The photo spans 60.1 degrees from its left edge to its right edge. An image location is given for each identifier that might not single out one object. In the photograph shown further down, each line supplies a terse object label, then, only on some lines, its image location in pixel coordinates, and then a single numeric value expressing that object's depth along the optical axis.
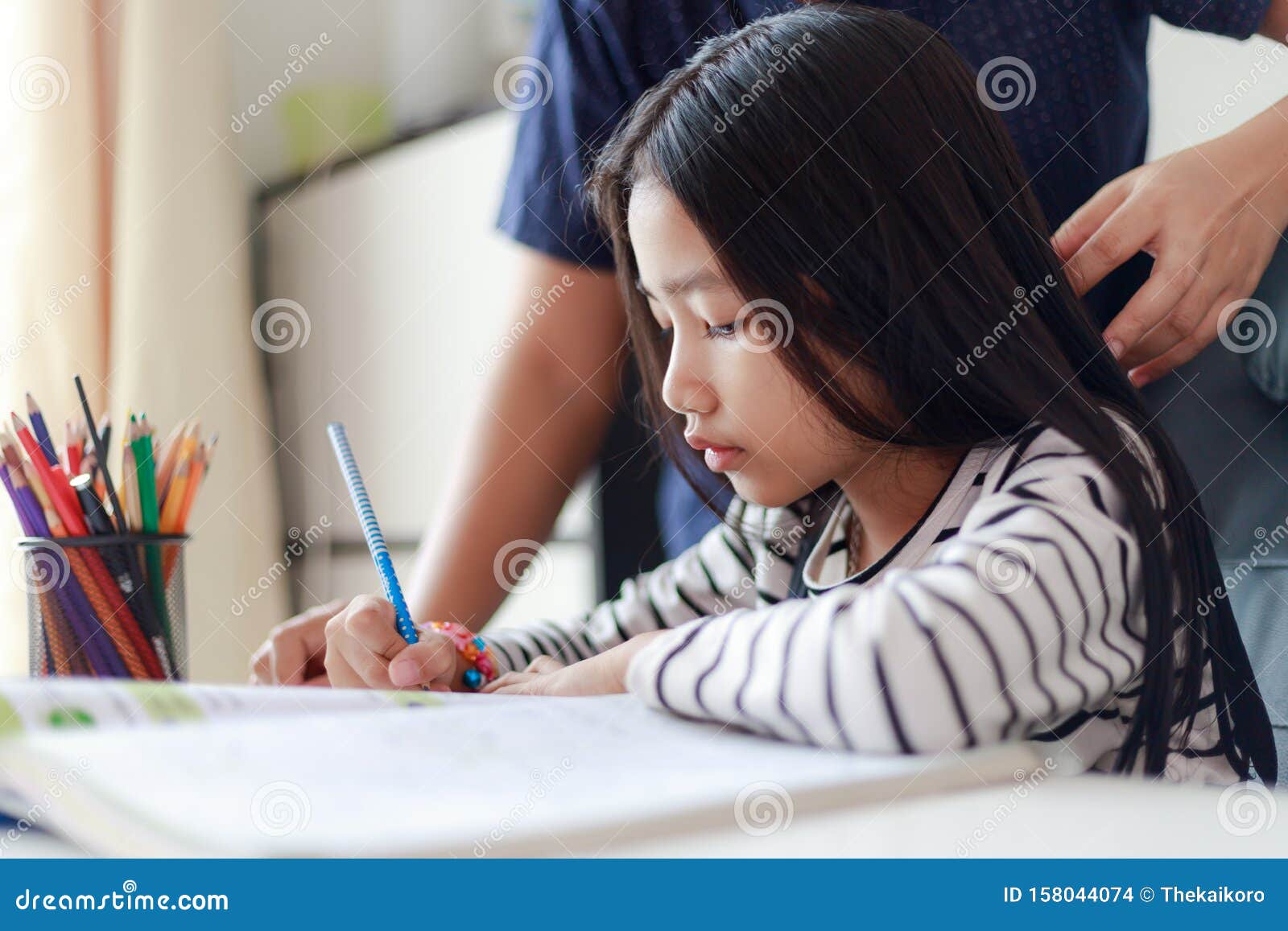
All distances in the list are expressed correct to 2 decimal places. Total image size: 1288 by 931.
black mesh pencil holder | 0.64
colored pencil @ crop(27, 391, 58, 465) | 0.68
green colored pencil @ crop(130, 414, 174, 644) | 0.67
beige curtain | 1.40
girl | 0.53
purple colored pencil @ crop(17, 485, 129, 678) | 0.64
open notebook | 0.32
